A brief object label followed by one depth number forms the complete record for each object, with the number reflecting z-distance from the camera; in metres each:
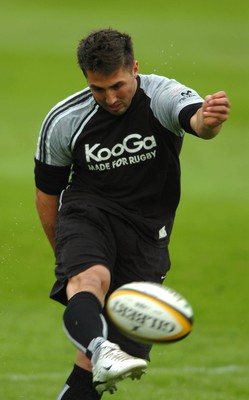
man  16.52
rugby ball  14.54
